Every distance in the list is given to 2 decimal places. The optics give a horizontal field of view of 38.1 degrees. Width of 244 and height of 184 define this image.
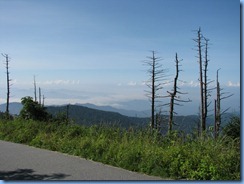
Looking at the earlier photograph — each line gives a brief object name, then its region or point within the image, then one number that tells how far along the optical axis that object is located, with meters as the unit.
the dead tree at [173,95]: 29.44
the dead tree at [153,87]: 32.22
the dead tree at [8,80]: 34.32
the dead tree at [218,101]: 30.94
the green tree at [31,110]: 23.20
